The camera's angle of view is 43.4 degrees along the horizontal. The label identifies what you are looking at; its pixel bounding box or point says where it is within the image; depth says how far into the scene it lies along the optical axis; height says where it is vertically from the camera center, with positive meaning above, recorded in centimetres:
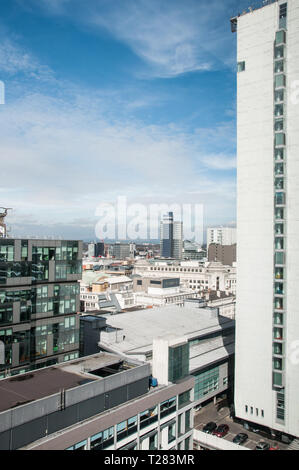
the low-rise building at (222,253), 16390 -554
